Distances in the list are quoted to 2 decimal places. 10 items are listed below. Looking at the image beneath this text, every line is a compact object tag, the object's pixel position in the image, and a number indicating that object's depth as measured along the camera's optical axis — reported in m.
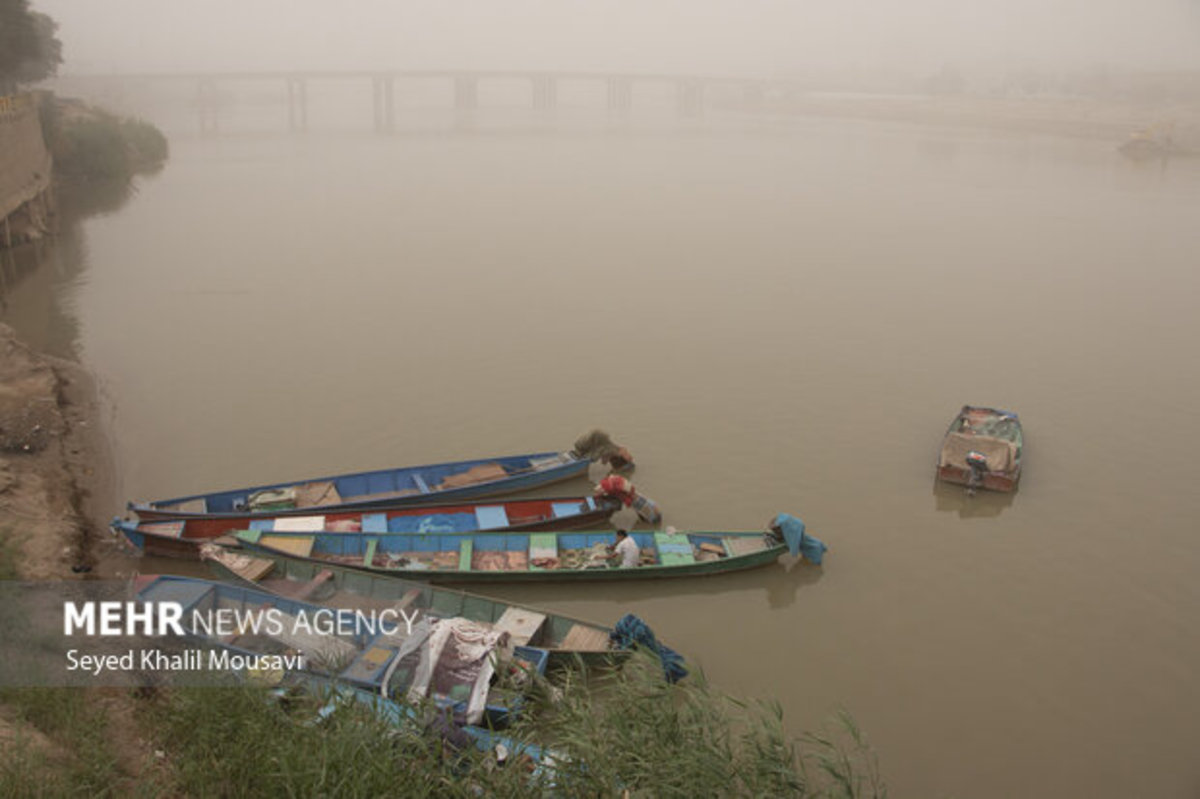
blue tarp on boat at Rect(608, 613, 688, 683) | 10.12
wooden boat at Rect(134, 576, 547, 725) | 8.99
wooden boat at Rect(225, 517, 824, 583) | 11.91
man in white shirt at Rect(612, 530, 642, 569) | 12.20
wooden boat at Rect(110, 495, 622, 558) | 12.19
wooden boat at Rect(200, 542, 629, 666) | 10.34
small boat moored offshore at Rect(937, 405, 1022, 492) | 15.05
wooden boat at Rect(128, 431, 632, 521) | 13.15
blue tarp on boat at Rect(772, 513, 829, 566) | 12.68
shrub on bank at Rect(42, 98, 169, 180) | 39.66
